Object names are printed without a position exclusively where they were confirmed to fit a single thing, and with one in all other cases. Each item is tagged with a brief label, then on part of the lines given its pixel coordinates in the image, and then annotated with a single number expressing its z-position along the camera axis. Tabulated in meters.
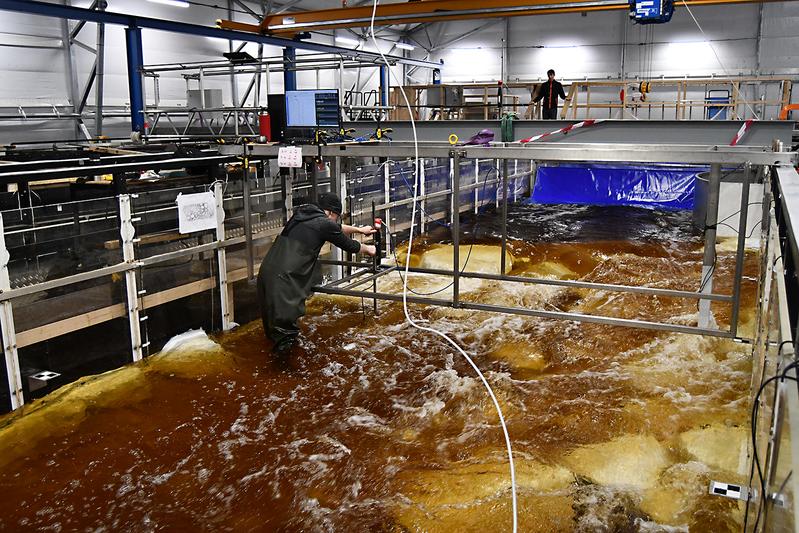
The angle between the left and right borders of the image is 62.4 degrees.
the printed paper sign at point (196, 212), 6.21
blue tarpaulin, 14.16
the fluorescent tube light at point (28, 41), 13.37
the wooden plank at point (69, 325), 5.08
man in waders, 6.04
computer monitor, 6.76
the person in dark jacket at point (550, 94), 12.80
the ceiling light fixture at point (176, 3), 15.53
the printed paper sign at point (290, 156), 6.40
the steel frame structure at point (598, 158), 4.88
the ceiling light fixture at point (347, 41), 22.77
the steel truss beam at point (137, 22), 9.87
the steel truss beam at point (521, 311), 5.31
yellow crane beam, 7.72
